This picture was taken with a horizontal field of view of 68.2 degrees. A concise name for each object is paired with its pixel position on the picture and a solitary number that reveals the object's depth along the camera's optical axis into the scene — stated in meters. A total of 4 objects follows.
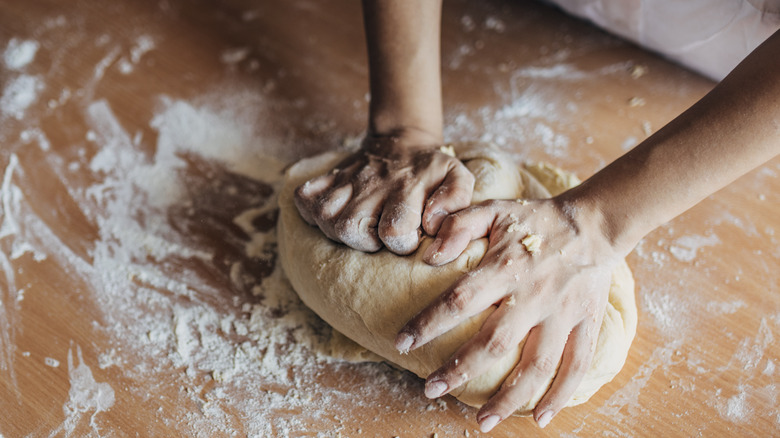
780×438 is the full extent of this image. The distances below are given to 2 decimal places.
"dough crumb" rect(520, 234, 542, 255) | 0.92
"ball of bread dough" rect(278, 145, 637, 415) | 0.94
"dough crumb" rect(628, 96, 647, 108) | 1.49
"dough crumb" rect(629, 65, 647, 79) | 1.55
